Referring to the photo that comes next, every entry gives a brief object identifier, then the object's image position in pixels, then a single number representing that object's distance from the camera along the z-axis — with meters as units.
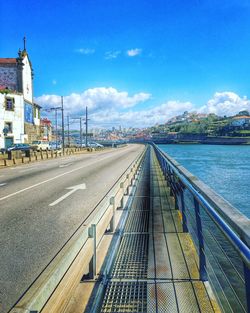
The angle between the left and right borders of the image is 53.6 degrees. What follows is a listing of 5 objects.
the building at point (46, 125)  74.56
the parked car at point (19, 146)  34.43
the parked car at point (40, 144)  42.65
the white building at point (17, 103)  37.33
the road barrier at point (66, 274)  1.68
